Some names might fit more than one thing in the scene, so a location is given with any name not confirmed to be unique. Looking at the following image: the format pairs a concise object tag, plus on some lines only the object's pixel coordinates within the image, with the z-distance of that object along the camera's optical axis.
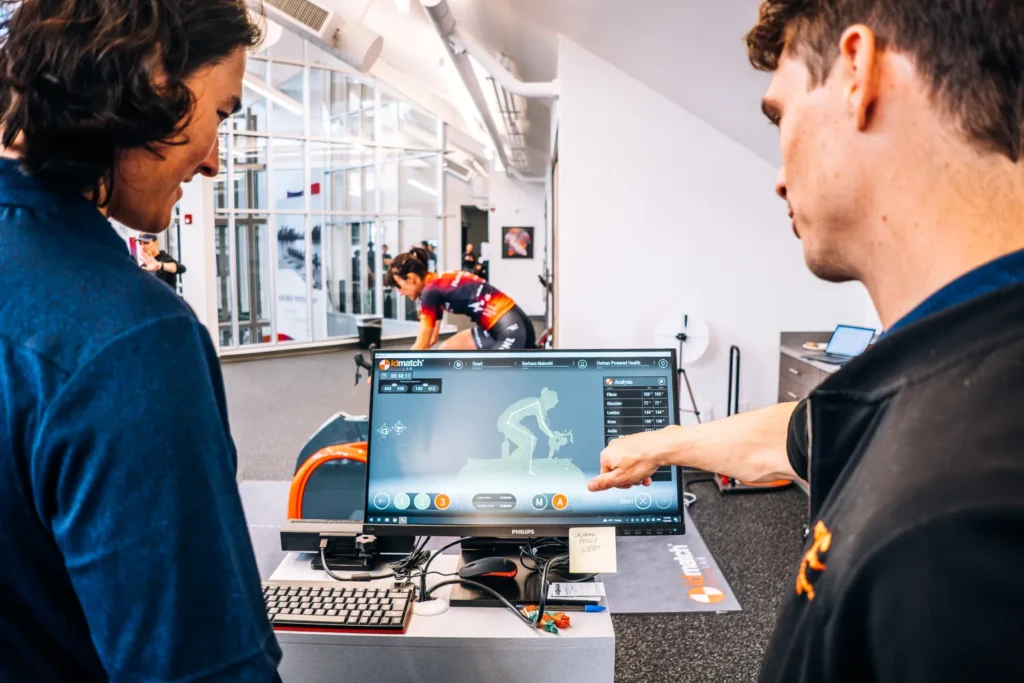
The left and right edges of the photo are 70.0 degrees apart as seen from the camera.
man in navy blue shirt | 0.61
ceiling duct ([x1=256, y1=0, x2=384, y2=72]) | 5.57
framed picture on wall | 14.69
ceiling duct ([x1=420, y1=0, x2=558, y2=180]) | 4.75
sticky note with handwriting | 1.46
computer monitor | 1.55
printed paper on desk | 1.47
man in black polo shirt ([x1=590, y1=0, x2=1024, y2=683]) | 0.41
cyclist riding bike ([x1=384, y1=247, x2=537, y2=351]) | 4.83
